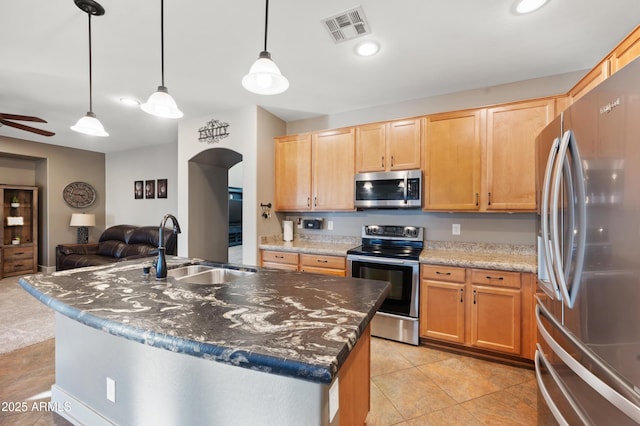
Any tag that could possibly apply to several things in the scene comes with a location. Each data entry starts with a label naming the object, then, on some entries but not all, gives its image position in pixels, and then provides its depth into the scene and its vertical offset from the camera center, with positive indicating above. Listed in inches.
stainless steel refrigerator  33.4 -6.9
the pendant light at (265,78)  56.0 +29.1
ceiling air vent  75.7 +55.7
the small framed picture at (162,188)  221.6 +19.0
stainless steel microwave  117.6 +10.1
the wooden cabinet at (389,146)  119.3 +30.6
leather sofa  186.1 -27.6
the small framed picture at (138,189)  233.8 +18.7
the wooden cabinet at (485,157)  100.0 +21.8
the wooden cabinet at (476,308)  91.7 -35.4
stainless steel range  106.7 -28.4
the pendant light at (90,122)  73.6 +27.9
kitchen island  35.4 -17.7
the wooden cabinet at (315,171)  134.3 +21.2
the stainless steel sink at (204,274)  77.7 -18.6
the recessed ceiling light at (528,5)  70.0 +54.8
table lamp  223.0 -10.2
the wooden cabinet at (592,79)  75.5 +40.9
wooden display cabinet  204.4 -15.7
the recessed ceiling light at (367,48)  88.8 +55.8
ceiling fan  121.9 +42.3
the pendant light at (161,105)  70.5 +28.3
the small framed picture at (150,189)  227.4 +18.8
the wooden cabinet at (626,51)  63.7 +40.7
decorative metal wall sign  150.0 +45.4
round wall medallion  232.1 +14.5
